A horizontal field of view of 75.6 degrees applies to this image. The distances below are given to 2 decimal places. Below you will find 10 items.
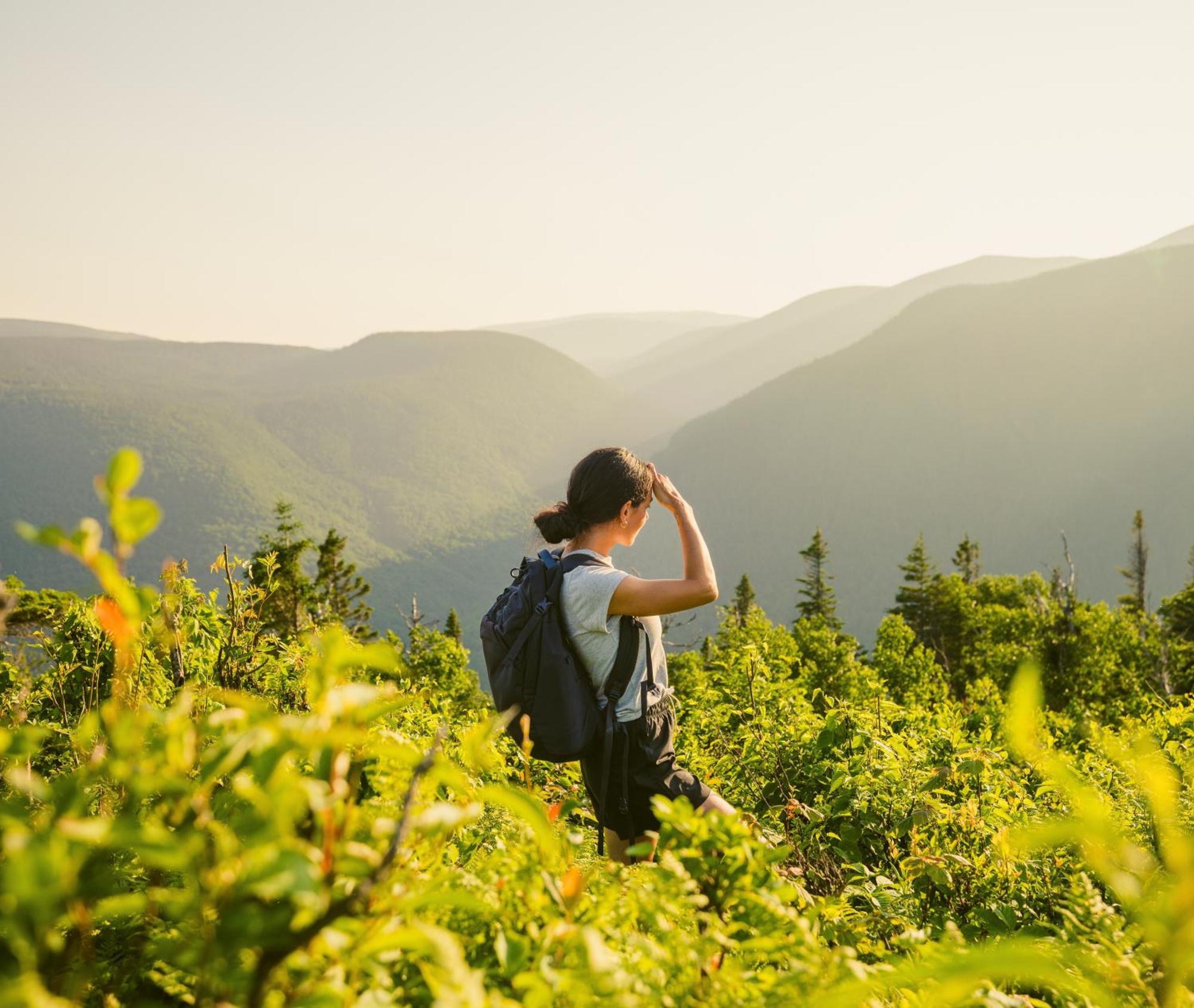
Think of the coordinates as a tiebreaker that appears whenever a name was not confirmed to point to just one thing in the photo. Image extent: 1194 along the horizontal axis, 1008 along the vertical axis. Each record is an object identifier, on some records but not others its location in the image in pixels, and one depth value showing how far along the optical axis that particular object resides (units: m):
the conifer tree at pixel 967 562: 61.91
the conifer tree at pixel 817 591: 55.53
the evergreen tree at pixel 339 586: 43.12
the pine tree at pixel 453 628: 46.03
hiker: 2.83
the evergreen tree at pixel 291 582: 29.25
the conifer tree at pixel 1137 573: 50.22
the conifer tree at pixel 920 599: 47.34
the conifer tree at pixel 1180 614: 35.31
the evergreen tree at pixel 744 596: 53.50
